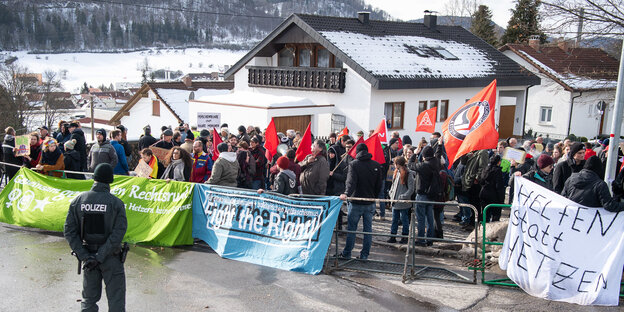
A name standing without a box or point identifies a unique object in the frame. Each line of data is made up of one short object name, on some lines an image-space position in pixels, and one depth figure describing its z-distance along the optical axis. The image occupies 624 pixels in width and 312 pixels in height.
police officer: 5.88
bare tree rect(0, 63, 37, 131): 40.97
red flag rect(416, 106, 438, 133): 14.74
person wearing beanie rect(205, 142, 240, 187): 9.33
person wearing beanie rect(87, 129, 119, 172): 11.27
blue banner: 8.12
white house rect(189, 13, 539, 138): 23.89
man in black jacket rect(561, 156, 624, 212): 6.93
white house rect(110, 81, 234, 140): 38.44
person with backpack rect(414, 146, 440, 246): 9.43
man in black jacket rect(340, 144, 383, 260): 8.60
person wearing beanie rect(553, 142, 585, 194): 8.84
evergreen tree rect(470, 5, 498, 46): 47.09
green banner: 9.27
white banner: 6.93
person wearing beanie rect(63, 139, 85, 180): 12.17
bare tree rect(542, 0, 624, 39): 10.72
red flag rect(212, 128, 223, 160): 12.20
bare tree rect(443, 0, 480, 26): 61.62
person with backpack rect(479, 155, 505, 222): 10.35
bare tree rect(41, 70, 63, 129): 53.56
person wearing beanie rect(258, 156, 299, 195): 8.90
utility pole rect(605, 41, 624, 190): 8.32
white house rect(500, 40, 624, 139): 36.34
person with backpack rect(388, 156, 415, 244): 9.61
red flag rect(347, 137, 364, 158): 10.46
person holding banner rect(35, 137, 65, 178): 11.59
